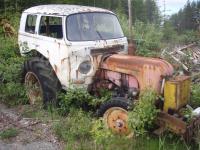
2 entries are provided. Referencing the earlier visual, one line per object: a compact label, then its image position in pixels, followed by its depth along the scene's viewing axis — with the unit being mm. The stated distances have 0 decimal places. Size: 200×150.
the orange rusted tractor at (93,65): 3999
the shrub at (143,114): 3758
